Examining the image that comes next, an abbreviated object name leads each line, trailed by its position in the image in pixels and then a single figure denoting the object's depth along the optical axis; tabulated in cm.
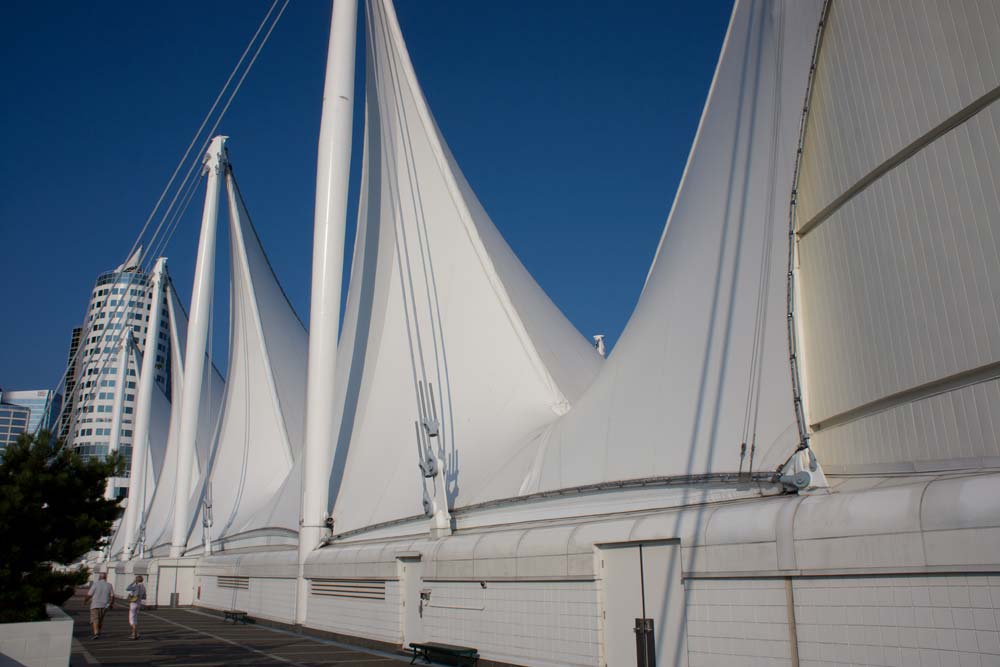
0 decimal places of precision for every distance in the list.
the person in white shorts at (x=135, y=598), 1363
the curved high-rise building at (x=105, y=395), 9644
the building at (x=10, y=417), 15415
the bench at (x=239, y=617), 1717
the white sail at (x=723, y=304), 834
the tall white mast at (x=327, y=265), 1512
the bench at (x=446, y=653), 937
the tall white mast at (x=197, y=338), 2561
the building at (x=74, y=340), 13338
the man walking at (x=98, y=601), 1372
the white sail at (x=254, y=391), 2597
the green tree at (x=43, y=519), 937
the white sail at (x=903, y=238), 620
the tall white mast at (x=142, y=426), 3647
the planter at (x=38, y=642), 860
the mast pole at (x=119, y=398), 4362
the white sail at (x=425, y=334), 1372
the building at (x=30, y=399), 16102
